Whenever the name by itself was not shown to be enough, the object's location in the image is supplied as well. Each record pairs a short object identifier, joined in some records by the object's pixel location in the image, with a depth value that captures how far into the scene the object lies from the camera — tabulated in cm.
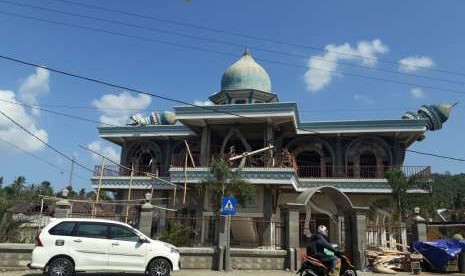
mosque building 2255
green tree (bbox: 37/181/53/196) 6965
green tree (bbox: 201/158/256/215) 1766
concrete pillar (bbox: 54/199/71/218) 1455
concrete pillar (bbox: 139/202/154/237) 1426
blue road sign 1337
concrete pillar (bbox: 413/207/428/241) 1587
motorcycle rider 942
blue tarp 1446
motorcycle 927
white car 1047
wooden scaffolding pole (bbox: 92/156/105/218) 1651
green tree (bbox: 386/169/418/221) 2141
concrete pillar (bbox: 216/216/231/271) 1356
